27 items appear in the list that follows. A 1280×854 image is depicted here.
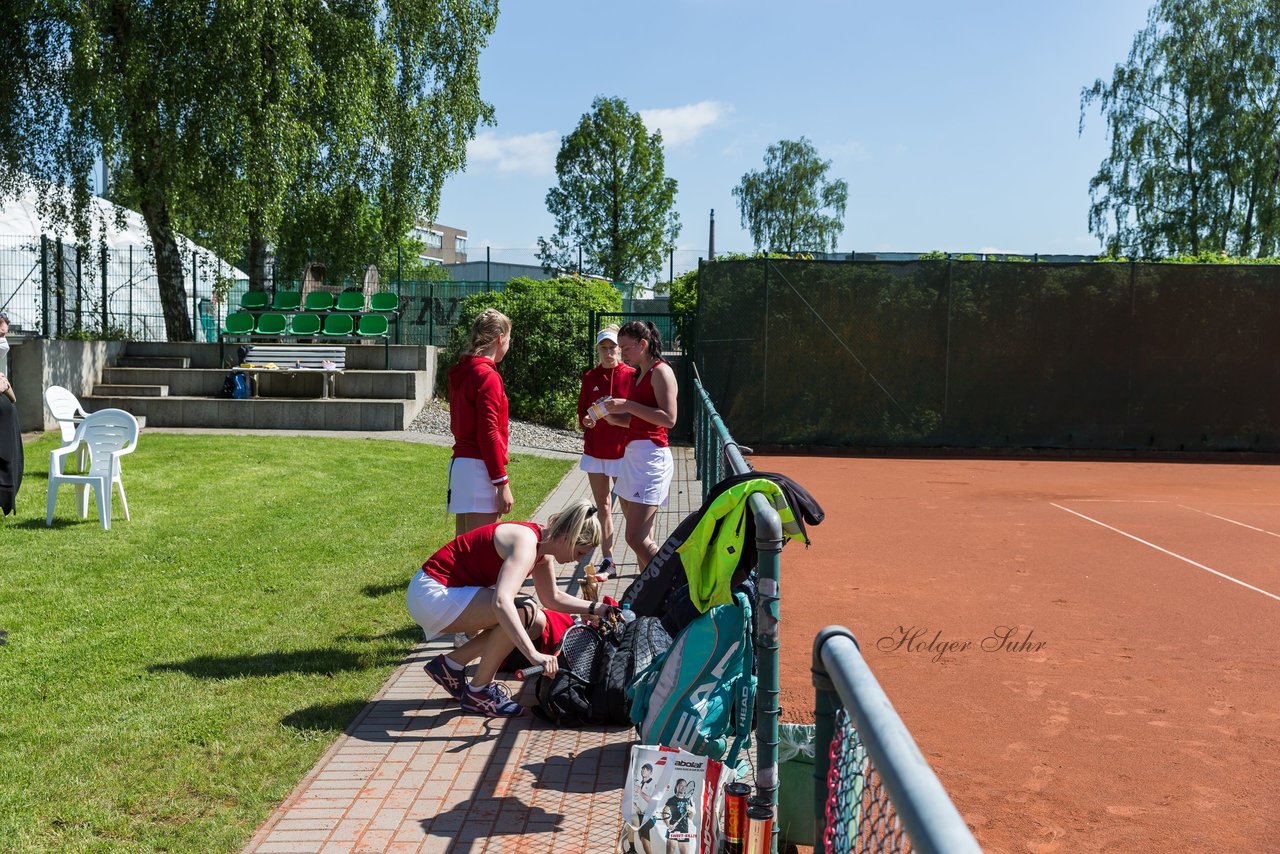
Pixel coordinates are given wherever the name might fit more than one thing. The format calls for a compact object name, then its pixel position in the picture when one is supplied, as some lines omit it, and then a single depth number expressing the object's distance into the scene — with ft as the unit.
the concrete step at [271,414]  59.31
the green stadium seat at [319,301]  75.00
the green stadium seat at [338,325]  69.67
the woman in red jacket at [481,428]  19.57
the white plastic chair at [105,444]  31.68
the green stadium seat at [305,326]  69.51
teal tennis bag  11.97
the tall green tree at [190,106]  54.54
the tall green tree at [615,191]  163.22
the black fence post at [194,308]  65.92
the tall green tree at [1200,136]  123.44
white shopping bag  11.09
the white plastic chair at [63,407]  37.32
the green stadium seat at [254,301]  75.25
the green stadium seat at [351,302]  74.69
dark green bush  68.69
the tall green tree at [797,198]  244.83
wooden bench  62.59
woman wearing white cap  25.70
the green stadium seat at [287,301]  75.56
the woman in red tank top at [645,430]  22.84
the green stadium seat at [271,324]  70.18
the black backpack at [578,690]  16.49
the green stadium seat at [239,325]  69.51
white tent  64.18
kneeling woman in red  16.55
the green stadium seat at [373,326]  70.08
